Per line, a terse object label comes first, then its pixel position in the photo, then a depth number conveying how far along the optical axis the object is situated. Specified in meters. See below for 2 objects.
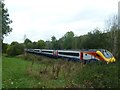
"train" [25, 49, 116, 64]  11.36
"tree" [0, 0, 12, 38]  14.38
